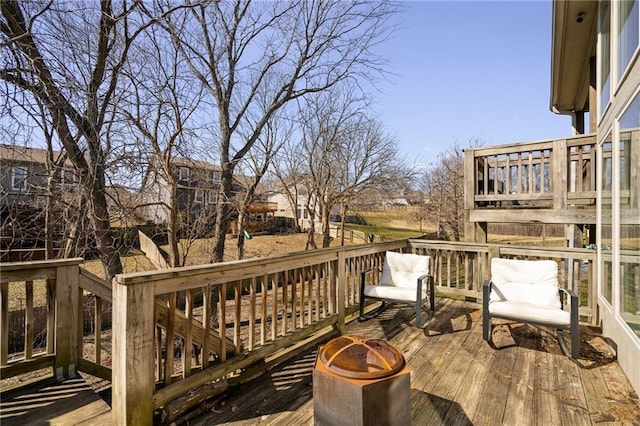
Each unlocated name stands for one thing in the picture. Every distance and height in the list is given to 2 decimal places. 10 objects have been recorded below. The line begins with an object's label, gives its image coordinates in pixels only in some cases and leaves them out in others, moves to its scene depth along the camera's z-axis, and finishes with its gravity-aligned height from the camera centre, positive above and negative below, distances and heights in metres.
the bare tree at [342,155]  13.13 +2.56
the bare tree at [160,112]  4.90 +1.60
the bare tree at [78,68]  3.71 +1.75
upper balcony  5.29 +0.58
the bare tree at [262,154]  8.78 +1.80
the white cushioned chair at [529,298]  3.19 -0.91
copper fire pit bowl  1.60 -0.86
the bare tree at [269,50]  7.45 +4.05
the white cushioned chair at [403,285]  4.07 -0.93
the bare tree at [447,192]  17.28 +1.30
